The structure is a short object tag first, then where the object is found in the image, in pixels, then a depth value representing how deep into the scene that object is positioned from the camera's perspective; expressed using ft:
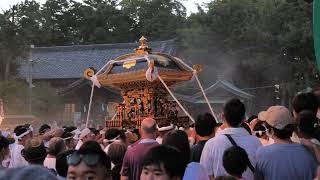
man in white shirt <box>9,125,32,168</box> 19.18
